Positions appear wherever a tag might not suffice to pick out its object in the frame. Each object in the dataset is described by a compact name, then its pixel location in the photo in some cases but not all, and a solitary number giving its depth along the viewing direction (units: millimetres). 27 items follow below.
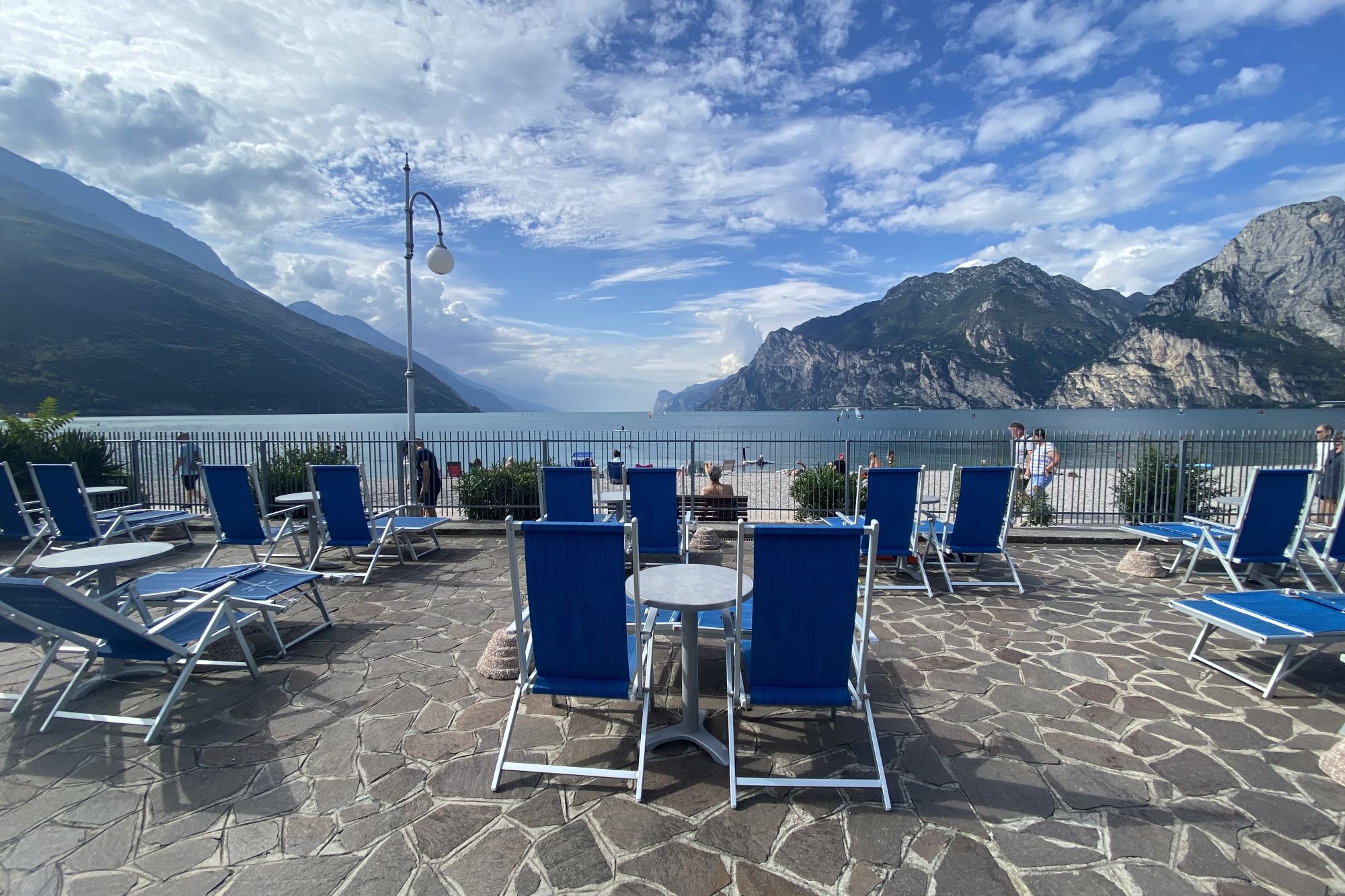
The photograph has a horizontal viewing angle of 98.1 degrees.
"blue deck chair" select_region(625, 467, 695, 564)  5324
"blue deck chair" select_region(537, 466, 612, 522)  5574
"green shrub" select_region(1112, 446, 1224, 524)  8852
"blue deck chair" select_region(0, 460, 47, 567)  6516
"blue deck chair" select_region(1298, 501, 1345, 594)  4734
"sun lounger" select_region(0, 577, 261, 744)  2762
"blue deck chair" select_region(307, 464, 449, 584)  6027
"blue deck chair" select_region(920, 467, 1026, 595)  5516
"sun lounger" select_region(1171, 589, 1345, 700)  3291
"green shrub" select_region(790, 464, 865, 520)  9641
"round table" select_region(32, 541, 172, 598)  3818
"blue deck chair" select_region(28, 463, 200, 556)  6328
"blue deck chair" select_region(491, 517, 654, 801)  2482
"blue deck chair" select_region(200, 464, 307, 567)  5773
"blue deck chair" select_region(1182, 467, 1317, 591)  4969
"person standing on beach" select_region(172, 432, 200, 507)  10062
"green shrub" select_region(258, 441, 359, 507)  10164
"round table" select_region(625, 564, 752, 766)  2738
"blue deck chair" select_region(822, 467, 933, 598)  5449
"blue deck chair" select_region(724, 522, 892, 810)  2461
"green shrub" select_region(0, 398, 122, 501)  8883
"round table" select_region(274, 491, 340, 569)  6230
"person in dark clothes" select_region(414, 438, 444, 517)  10250
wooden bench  9727
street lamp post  8984
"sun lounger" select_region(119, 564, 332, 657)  3893
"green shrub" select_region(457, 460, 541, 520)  9641
